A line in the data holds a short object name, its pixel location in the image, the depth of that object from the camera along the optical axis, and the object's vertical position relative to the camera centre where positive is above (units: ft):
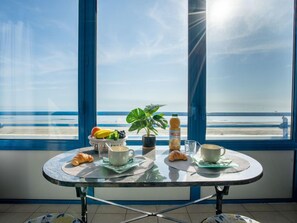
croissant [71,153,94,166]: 3.88 -1.00
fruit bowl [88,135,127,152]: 4.51 -0.79
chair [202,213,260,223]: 3.82 -2.03
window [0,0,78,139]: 7.55 +1.26
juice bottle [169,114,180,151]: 4.99 -0.63
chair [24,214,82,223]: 3.79 -2.02
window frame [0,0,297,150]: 7.47 +0.65
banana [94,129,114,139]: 4.67 -0.61
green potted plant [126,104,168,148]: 4.86 -0.32
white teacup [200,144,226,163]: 3.85 -0.86
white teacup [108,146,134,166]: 3.65 -0.87
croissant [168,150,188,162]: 4.20 -0.99
